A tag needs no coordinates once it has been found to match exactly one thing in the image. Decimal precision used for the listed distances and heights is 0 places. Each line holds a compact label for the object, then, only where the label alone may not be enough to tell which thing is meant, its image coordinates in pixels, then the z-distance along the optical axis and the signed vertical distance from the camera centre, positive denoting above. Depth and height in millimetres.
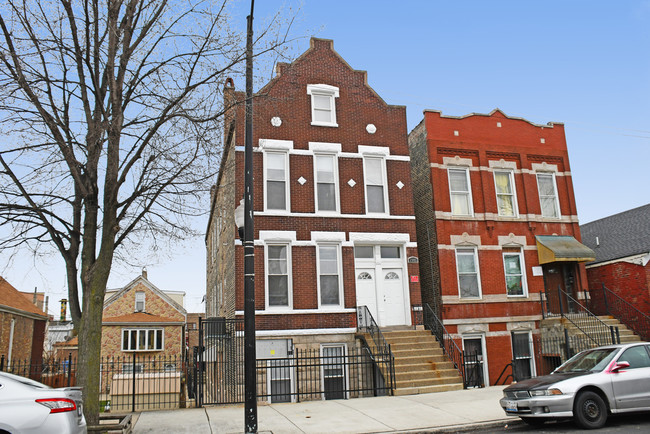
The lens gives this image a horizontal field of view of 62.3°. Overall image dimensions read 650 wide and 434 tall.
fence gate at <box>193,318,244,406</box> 15453 -446
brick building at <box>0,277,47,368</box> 25047 +1129
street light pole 9391 +886
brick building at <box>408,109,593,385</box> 19656 +3838
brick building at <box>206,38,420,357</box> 17641 +4407
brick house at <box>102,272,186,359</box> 40719 +1443
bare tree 10102 +4037
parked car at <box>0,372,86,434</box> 6895 -775
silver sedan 9750 -1202
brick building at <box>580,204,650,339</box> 20359 +2523
